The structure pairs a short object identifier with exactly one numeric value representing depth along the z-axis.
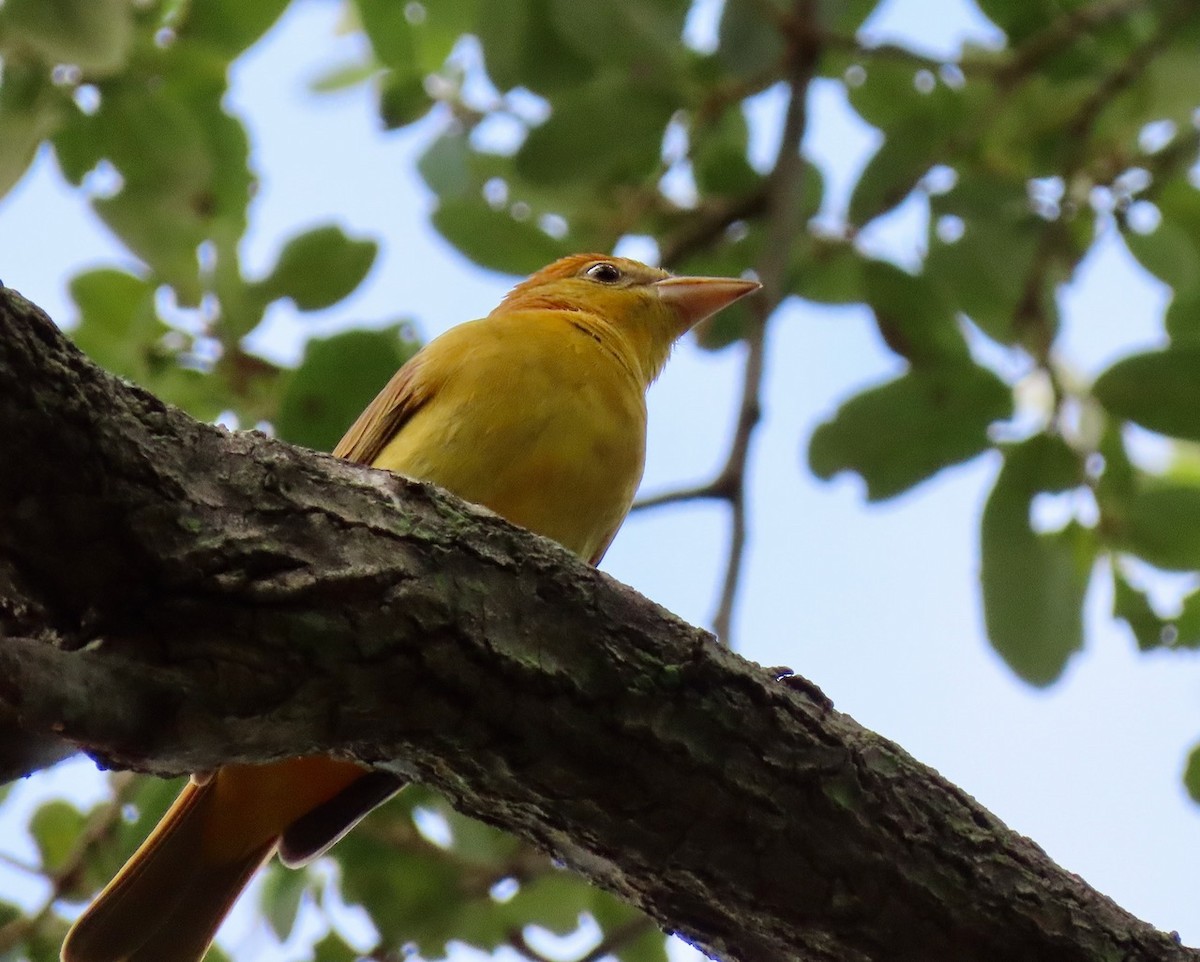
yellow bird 6.42
